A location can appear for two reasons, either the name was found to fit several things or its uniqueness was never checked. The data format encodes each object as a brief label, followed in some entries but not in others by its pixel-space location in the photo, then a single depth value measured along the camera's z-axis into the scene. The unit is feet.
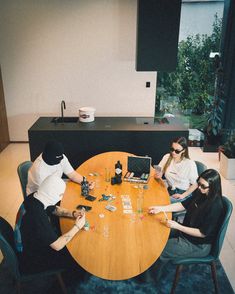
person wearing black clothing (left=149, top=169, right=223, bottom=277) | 6.16
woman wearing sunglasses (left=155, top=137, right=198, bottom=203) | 8.33
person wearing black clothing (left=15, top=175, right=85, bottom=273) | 5.58
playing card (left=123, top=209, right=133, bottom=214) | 6.67
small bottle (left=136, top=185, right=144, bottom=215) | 6.75
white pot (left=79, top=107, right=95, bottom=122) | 12.82
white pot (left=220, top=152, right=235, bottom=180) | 12.24
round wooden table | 5.38
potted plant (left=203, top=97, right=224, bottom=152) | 14.73
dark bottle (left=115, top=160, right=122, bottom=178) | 8.05
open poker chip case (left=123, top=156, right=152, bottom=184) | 8.29
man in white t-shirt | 7.04
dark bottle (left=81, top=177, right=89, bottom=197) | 7.30
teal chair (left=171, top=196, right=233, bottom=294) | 6.09
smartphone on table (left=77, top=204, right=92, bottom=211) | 6.77
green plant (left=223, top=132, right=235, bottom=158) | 12.31
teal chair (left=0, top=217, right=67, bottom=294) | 5.61
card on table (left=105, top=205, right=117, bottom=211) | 6.76
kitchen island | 11.89
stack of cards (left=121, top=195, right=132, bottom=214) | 6.75
